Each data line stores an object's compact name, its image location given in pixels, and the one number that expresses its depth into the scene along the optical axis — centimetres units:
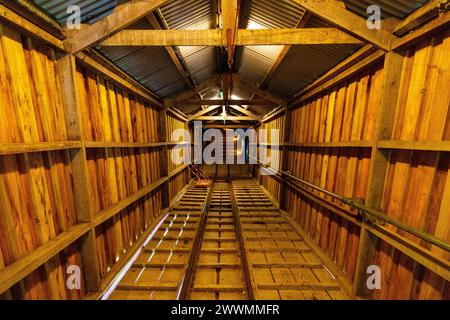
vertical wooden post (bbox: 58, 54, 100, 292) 238
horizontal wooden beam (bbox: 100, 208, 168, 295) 300
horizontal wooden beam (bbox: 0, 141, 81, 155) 164
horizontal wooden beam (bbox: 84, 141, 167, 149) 272
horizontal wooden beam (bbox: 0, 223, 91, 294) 161
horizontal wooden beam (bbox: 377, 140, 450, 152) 166
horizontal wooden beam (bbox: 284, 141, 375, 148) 261
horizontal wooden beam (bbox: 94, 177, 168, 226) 286
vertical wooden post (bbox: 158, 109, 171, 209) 611
